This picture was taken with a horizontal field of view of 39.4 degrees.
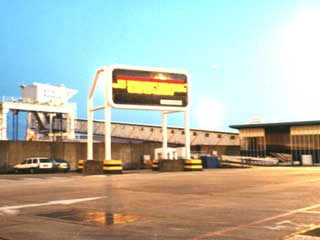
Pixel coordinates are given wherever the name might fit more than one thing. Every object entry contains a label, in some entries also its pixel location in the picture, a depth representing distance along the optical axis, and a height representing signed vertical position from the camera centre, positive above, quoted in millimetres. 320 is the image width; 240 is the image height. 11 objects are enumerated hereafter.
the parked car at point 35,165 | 35719 -408
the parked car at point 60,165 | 36469 -435
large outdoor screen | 30188 +4994
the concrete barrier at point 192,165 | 32597 -482
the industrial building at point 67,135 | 39469 +3482
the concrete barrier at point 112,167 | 28631 -494
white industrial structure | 56500 +7052
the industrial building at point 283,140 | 51250 +2141
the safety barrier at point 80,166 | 32425 -473
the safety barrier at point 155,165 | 33656 -474
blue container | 41219 -350
